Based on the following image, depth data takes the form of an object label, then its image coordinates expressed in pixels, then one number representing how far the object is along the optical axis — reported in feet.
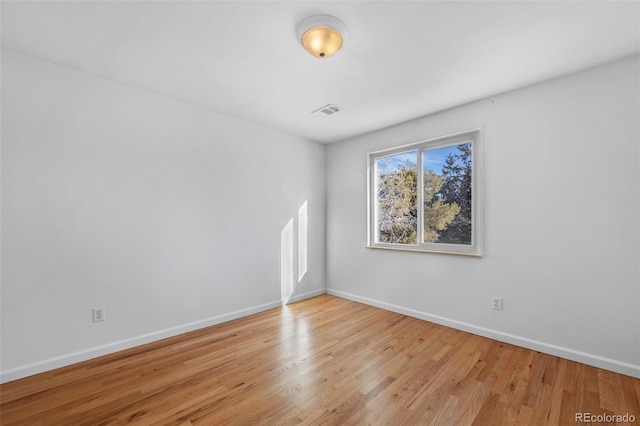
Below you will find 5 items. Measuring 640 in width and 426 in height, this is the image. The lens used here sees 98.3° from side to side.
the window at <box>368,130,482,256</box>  9.99
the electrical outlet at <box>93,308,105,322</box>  7.89
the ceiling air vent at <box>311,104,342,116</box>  10.06
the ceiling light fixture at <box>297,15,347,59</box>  5.76
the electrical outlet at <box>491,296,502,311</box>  8.98
